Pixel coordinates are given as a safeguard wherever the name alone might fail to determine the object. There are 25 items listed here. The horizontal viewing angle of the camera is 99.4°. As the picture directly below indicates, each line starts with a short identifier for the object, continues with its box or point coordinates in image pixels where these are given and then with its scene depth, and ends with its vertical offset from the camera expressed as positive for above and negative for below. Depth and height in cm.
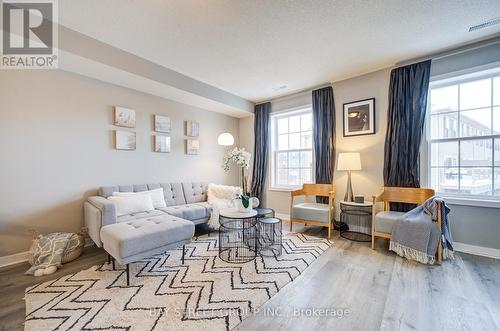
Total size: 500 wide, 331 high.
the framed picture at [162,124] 371 +72
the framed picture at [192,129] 418 +71
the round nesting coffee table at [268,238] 270 -110
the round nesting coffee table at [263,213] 295 -68
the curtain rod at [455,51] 256 +150
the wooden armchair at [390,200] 272 -48
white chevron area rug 151 -112
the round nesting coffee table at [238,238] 258 -110
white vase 285 -58
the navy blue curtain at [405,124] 296 +61
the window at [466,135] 265 +41
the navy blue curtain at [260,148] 472 +38
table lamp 332 +2
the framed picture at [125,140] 322 +37
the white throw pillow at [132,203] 280 -55
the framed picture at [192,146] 420 +36
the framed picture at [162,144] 371 +36
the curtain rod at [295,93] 396 +146
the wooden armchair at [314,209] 325 -70
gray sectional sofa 238 -63
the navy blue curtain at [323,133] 381 +58
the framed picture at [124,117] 321 +72
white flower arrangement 315 +13
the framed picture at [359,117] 343 +80
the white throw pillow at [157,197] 330 -53
